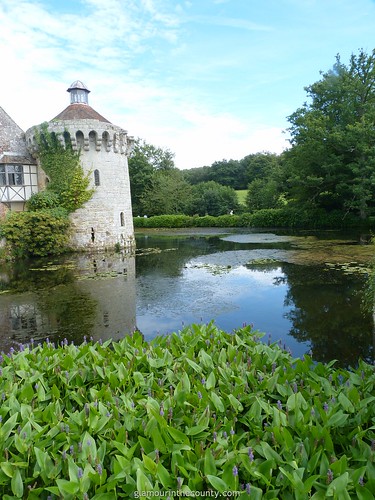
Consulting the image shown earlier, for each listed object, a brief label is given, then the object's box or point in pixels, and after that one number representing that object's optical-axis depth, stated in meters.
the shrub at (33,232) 20.25
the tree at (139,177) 49.00
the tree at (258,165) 60.62
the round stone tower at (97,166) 21.66
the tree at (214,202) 49.50
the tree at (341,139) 27.45
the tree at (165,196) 47.72
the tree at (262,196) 41.16
